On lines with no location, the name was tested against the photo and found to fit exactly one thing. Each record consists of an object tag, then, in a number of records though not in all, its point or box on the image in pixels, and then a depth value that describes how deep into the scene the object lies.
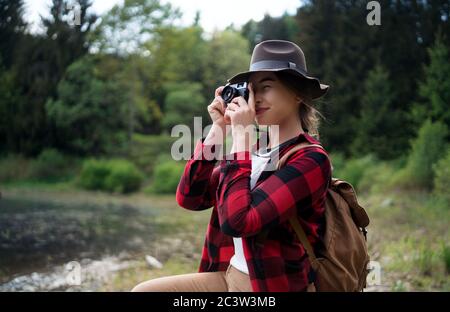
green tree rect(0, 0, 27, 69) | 15.51
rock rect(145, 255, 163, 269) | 6.70
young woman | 1.22
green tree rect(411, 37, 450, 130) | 11.48
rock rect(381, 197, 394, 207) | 9.97
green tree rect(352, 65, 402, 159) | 15.58
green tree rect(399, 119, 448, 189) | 10.43
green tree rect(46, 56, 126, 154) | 20.42
